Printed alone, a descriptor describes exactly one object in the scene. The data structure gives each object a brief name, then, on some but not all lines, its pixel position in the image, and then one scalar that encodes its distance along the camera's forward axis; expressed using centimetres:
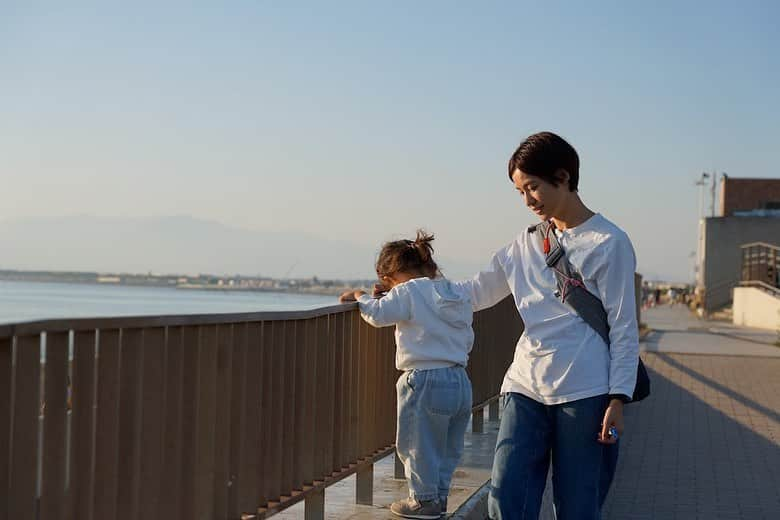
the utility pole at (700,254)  6056
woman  397
